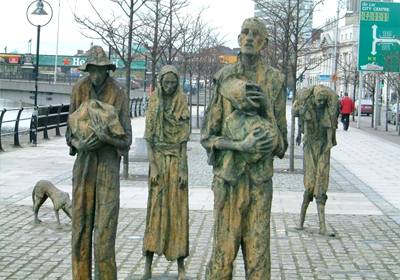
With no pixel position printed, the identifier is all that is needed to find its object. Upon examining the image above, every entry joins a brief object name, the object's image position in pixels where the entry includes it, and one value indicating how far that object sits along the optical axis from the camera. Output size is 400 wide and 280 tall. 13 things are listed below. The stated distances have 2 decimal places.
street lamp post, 24.45
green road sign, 32.22
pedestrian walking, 35.28
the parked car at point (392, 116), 45.30
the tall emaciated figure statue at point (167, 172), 8.04
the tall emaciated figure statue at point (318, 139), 10.49
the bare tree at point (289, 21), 19.92
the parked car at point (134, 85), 68.28
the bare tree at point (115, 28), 18.05
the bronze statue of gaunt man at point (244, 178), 5.40
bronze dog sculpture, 10.59
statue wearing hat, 6.34
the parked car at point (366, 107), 56.69
